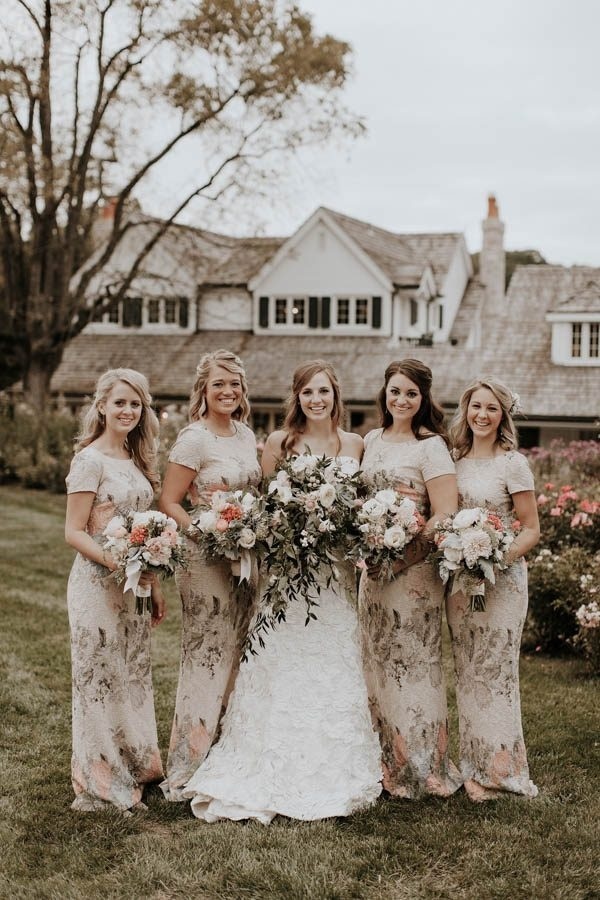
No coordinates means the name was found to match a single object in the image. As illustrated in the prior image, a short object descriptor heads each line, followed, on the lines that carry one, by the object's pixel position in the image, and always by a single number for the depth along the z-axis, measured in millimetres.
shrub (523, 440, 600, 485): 13734
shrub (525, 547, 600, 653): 8562
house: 27047
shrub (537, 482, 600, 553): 9156
